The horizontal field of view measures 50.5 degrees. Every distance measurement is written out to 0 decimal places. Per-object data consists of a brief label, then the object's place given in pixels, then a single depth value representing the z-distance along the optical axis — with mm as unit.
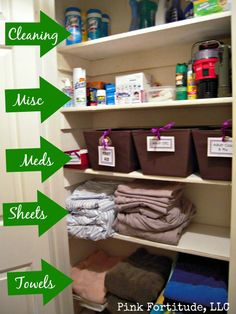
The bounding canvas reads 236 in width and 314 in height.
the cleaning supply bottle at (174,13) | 1132
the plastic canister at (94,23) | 1320
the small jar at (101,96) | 1321
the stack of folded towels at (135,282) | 1219
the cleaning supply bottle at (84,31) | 1376
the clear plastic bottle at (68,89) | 1380
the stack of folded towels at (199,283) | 1065
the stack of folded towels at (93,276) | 1377
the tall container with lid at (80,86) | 1324
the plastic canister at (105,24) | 1371
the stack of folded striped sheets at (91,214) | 1302
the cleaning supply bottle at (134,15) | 1244
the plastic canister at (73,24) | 1315
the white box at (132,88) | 1195
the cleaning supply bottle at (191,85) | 1090
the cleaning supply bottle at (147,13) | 1222
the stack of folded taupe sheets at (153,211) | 1180
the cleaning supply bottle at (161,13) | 1151
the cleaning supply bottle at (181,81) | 1138
